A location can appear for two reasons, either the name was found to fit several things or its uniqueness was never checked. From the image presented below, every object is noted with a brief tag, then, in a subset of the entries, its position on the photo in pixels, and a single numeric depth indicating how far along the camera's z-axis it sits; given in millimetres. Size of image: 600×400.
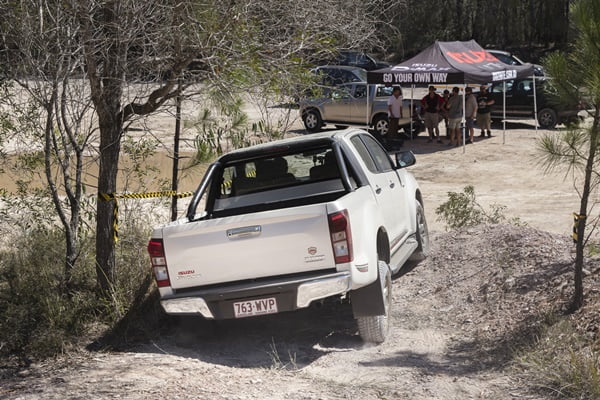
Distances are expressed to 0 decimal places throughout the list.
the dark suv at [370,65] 31700
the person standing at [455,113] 21750
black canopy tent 20500
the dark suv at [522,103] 24078
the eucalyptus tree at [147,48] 6855
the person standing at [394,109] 22542
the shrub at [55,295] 6621
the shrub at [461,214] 11047
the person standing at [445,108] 22609
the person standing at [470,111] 22156
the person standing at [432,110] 22453
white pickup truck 6160
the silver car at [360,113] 23750
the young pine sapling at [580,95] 6488
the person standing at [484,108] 22984
